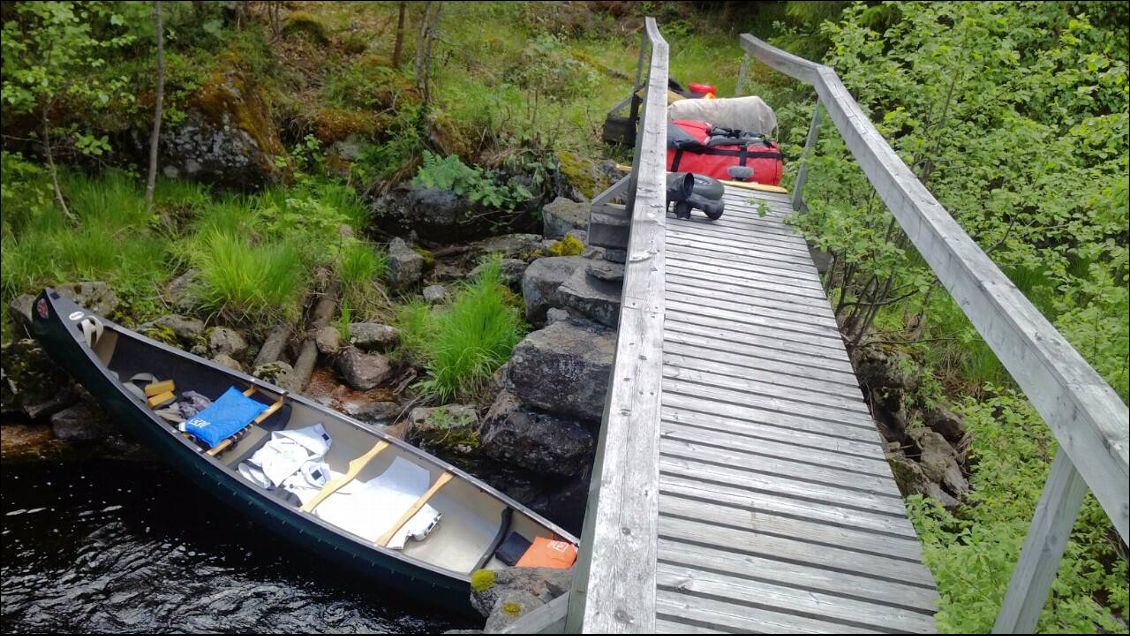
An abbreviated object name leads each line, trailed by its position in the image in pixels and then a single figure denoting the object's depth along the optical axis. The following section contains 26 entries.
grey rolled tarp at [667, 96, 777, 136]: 7.38
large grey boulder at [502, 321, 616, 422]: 5.52
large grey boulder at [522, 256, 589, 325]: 7.16
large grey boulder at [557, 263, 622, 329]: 5.73
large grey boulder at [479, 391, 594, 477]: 5.90
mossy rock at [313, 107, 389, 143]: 9.95
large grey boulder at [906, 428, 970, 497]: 5.45
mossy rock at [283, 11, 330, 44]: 11.16
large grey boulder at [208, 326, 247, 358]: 7.25
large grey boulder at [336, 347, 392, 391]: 7.44
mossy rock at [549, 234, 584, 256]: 7.94
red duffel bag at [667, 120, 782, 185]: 6.52
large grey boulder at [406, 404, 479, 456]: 6.42
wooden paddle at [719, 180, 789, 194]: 6.30
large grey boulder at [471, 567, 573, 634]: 3.67
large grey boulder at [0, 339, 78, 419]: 6.96
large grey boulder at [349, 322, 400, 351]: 7.69
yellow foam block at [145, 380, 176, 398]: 6.48
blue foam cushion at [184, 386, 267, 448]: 6.11
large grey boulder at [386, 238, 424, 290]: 8.55
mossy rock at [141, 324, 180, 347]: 7.11
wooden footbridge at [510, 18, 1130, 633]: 1.83
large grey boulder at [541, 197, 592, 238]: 8.49
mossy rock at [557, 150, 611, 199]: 9.32
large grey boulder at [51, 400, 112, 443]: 6.88
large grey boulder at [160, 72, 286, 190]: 8.80
